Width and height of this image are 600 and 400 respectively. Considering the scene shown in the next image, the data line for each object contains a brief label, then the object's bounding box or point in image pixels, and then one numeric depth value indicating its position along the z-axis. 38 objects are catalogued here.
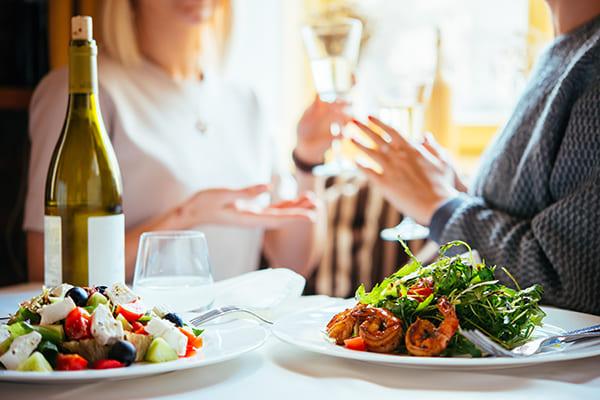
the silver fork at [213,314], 0.96
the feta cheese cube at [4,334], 0.79
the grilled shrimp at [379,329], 0.85
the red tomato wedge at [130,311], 0.86
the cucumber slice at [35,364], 0.77
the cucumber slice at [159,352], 0.81
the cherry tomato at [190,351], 0.84
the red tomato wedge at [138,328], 0.83
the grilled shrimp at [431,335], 0.83
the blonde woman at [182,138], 1.87
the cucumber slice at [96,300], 0.88
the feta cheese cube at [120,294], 0.89
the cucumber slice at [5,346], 0.79
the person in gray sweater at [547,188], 1.17
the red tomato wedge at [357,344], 0.87
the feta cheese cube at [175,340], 0.82
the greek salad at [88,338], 0.78
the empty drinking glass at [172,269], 1.06
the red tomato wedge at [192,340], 0.86
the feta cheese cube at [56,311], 0.82
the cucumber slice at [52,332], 0.80
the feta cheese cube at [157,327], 0.82
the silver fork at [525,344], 0.82
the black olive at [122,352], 0.79
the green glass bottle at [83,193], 1.06
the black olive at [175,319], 0.86
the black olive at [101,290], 0.91
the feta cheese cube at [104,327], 0.79
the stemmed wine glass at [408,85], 1.63
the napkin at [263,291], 1.13
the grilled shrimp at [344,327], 0.89
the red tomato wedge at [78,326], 0.80
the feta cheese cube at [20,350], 0.77
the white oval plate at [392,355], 0.80
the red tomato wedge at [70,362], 0.78
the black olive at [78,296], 0.87
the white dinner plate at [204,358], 0.75
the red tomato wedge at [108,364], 0.78
